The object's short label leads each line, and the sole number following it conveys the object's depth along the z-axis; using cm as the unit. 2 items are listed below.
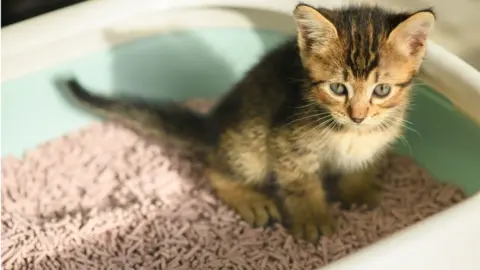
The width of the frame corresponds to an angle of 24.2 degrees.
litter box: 75
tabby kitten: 67
